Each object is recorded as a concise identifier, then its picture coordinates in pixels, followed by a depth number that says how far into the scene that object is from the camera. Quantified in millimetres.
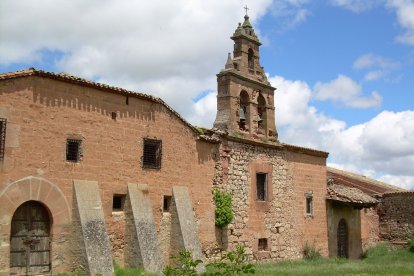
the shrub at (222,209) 16766
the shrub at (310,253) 20719
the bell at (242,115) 18953
